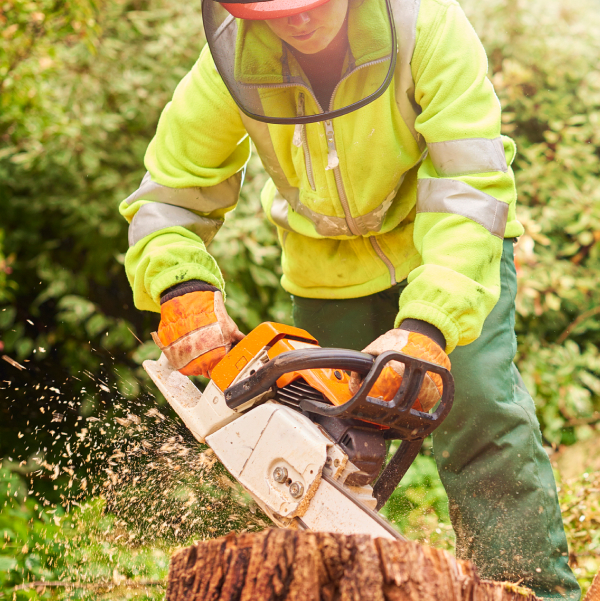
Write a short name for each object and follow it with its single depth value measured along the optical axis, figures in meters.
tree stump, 2.32
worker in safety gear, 2.61
